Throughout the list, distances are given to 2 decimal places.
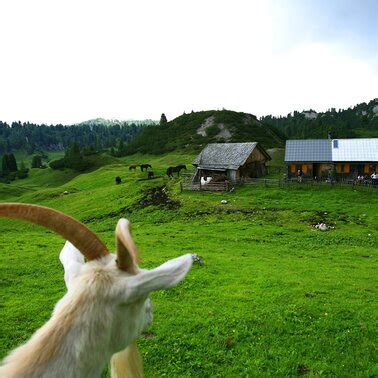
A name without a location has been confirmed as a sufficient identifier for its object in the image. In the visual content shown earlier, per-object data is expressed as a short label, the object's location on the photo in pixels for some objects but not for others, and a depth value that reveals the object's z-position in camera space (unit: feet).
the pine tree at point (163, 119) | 432.66
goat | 6.63
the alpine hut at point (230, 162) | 134.82
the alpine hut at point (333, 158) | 126.82
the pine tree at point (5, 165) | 306.14
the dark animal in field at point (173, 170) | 159.33
